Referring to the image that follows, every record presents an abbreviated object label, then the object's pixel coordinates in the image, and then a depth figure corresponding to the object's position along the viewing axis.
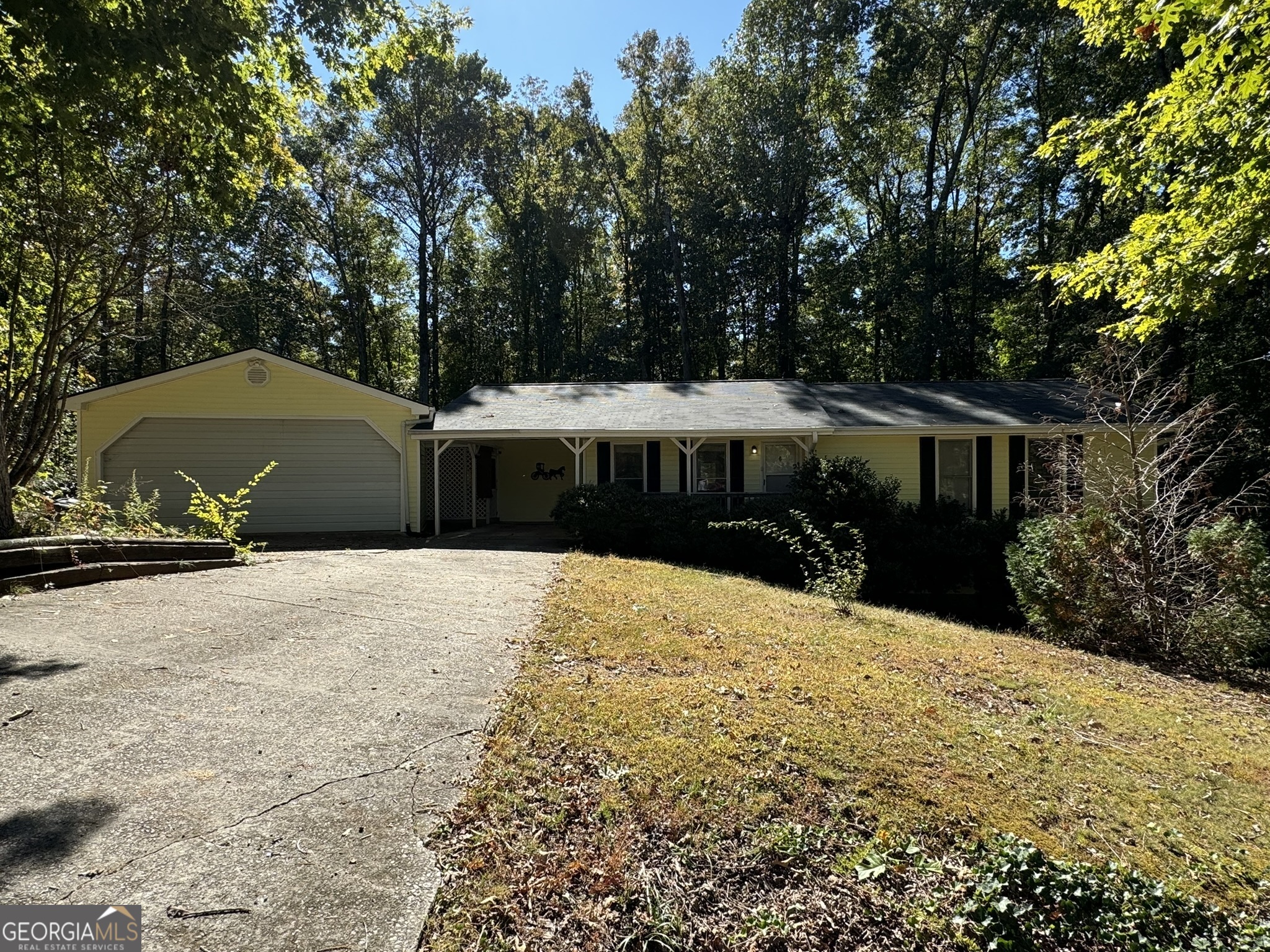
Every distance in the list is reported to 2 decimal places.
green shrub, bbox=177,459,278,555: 8.93
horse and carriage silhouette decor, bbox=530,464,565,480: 17.75
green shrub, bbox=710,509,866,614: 7.87
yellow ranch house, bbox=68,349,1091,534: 13.39
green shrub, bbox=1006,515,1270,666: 6.65
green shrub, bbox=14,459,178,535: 6.88
